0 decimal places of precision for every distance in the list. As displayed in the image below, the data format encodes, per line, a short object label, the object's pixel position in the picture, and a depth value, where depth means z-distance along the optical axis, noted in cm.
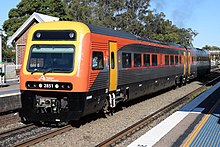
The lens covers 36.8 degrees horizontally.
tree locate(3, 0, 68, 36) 4983
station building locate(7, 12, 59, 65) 3322
